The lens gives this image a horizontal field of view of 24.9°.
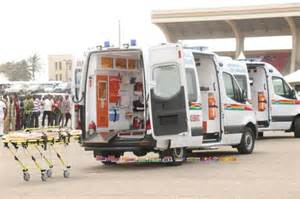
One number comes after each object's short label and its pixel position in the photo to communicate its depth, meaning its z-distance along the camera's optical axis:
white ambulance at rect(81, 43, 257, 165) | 13.55
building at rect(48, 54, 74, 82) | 140.38
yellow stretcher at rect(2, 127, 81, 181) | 11.41
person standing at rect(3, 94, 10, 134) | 28.95
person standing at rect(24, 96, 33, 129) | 30.47
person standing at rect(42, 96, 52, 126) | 31.67
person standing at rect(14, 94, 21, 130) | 29.66
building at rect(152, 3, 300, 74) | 54.09
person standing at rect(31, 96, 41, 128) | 30.97
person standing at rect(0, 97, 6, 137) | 23.66
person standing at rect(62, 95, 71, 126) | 32.66
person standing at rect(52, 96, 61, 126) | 32.34
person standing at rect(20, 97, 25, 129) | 30.09
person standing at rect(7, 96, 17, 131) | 29.23
